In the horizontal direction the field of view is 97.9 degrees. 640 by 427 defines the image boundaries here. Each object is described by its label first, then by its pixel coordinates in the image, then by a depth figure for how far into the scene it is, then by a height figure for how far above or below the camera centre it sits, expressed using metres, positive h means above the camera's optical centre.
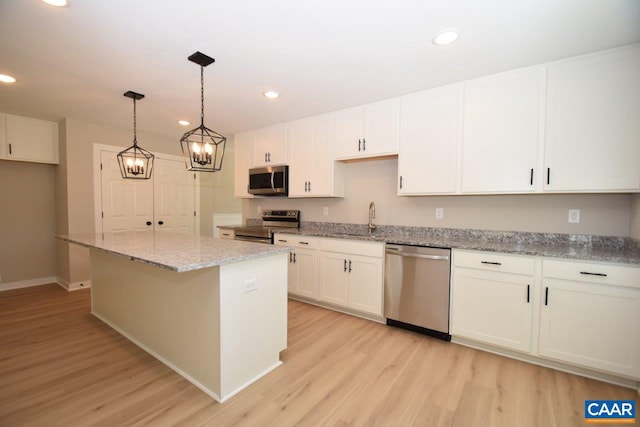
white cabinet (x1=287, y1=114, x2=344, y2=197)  3.55 +0.59
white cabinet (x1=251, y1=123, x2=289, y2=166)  3.98 +0.87
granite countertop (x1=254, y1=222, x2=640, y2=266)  2.03 -0.32
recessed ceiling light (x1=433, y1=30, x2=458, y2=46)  1.87 +1.18
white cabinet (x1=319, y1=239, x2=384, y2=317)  2.89 -0.75
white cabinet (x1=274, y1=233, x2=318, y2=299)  3.36 -0.74
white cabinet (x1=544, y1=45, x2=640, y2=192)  2.02 +0.65
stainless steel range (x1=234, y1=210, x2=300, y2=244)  3.78 -0.32
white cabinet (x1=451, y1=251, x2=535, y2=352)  2.17 -0.75
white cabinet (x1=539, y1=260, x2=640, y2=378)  1.85 -0.75
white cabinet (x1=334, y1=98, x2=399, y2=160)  3.03 +0.87
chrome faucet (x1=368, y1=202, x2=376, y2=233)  3.40 -0.11
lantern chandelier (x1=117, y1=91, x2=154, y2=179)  2.96 +0.46
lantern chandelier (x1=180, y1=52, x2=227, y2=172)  2.24 +0.48
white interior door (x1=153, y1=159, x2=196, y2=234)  4.91 +0.14
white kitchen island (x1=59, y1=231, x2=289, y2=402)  1.76 -0.73
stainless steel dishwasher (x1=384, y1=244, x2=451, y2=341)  2.51 -0.77
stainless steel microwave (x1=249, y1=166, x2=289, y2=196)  3.96 +0.36
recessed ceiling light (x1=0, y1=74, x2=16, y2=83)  2.61 +1.18
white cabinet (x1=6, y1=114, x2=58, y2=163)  3.82 +0.90
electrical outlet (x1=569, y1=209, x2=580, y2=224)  2.41 -0.06
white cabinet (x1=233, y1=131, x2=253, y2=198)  4.42 +0.71
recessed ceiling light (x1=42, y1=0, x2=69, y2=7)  1.62 +1.18
